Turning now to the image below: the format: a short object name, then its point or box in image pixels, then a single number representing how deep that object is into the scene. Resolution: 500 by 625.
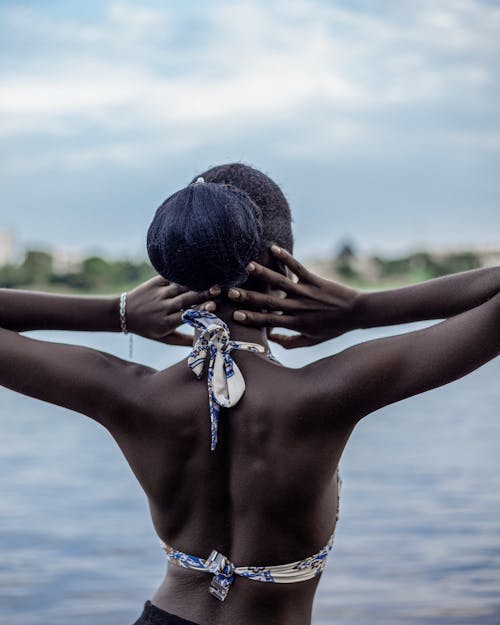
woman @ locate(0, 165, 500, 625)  1.86
